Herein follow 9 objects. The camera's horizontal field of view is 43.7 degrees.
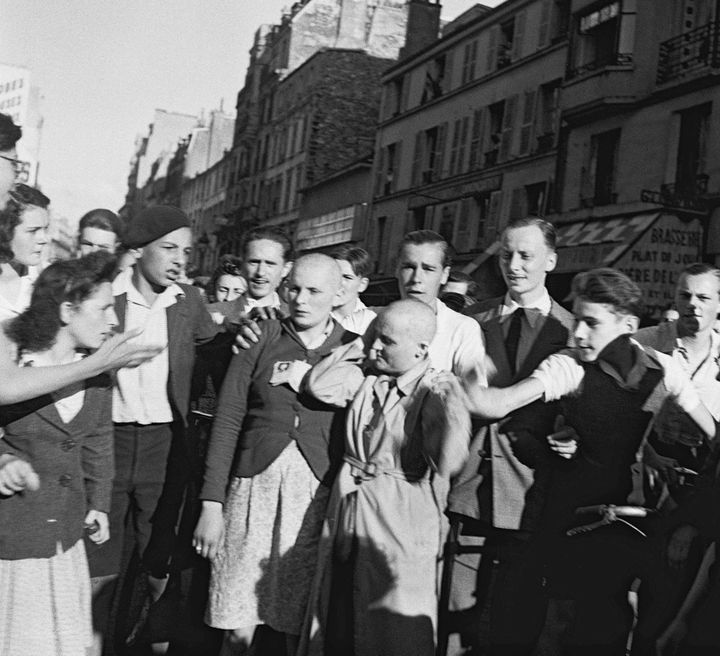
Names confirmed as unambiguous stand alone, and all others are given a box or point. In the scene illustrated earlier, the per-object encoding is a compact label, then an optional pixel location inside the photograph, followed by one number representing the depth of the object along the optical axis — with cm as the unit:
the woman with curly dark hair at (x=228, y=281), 773
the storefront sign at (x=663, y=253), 1886
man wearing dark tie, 431
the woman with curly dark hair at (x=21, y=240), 461
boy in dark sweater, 412
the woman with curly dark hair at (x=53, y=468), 354
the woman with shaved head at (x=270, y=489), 407
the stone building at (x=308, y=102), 4712
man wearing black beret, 457
